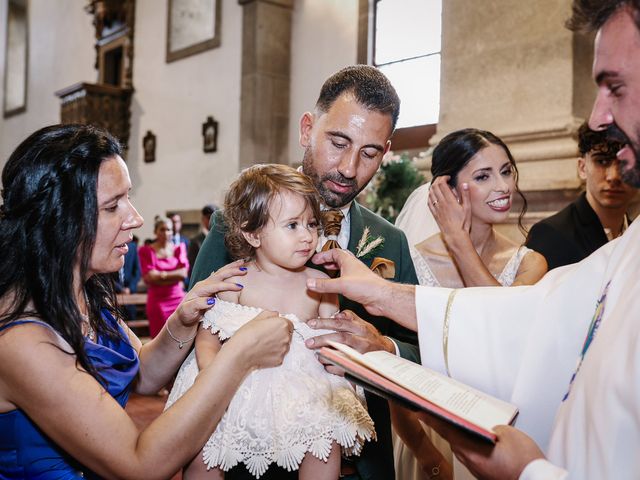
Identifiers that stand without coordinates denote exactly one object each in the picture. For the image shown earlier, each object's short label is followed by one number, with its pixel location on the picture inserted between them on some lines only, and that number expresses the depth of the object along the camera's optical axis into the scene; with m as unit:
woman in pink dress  6.57
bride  2.72
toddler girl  1.76
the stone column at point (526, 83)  4.11
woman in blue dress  1.47
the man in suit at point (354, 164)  2.12
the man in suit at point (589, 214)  3.21
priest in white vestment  1.32
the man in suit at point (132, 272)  8.99
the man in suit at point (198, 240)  7.11
